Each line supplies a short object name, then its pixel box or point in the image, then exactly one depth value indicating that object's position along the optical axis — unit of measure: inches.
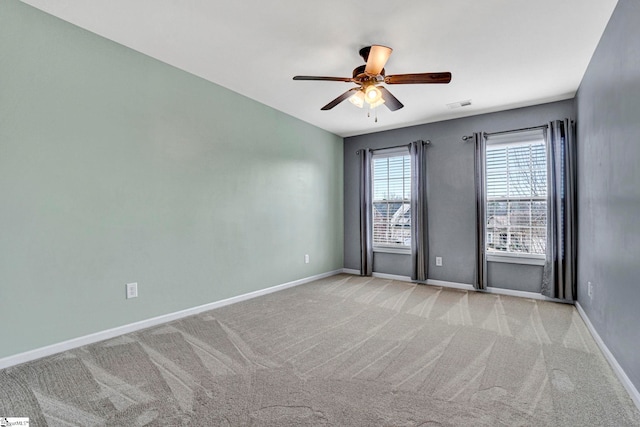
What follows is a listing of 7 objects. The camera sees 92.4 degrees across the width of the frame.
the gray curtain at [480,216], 168.2
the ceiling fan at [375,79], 96.8
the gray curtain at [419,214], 185.9
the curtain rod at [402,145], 187.9
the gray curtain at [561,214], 143.7
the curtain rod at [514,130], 154.6
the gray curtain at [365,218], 208.8
